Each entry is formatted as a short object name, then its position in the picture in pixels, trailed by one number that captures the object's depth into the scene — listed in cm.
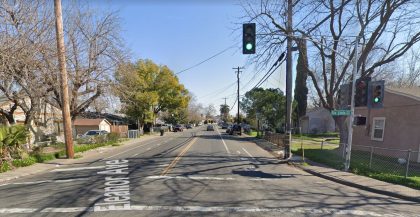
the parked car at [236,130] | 5085
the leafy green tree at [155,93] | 4766
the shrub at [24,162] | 1501
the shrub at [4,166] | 1373
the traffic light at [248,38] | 1179
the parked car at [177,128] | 6884
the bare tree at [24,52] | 1232
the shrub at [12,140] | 1454
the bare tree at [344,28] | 1600
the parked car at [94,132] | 3316
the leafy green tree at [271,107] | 4347
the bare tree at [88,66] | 2125
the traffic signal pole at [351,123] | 1347
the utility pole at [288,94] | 1819
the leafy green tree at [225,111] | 17102
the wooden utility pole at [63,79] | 1636
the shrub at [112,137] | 3148
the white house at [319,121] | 5453
